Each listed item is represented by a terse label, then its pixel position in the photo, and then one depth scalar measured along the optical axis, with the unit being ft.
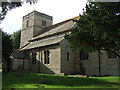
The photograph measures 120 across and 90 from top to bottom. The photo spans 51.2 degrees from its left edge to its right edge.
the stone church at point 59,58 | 58.54
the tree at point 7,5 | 37.38
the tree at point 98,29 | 30.81
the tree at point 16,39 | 148.66
